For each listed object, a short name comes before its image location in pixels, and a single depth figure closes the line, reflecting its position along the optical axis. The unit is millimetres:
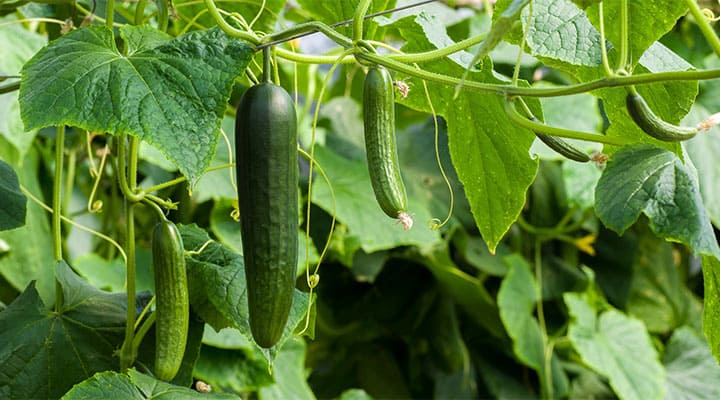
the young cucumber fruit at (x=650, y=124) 1592
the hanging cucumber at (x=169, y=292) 1737
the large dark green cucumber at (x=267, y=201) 1587
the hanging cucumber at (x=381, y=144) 1662
